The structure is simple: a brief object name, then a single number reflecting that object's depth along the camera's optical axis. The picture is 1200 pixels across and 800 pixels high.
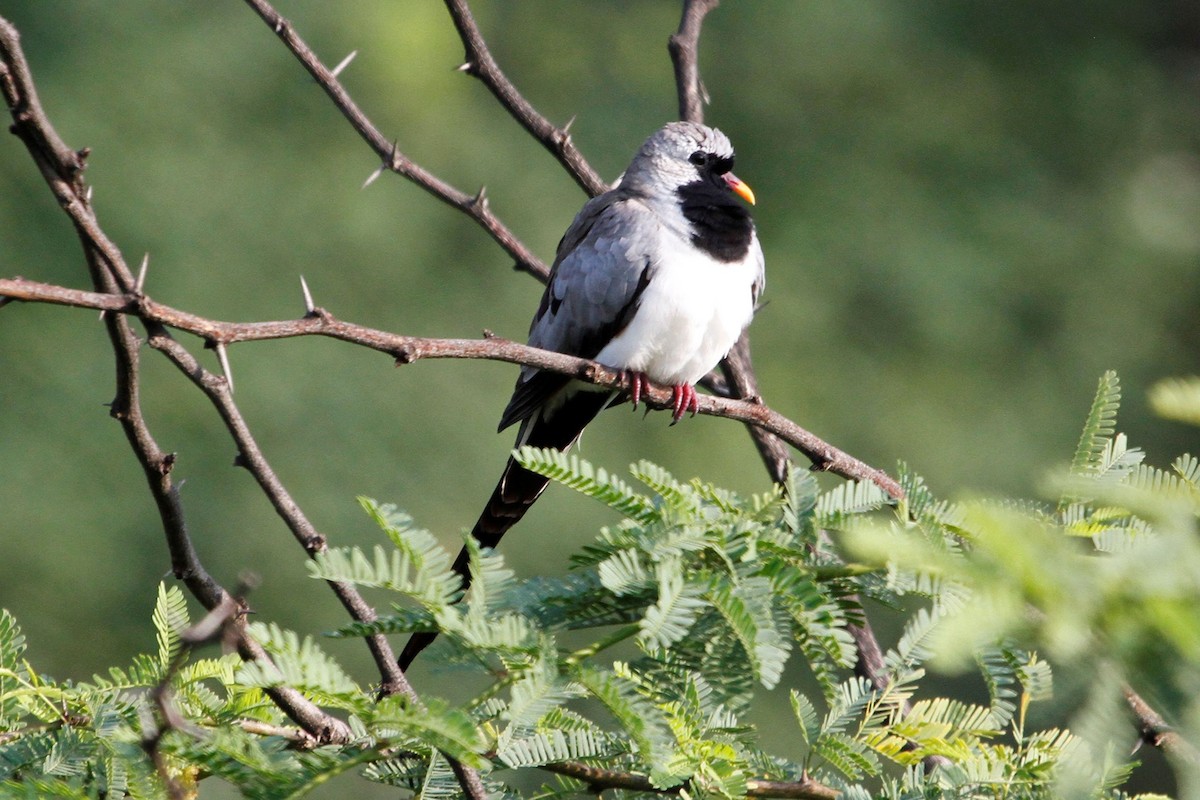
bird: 9.06
